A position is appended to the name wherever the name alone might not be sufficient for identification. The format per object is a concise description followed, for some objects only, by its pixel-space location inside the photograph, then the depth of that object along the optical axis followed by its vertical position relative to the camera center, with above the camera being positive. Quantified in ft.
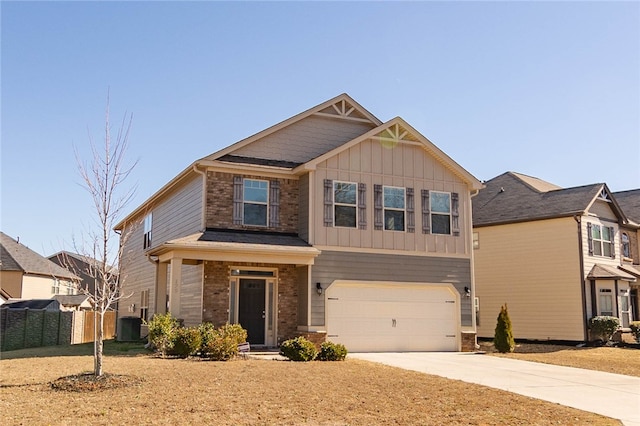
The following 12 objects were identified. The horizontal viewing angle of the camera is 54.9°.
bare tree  36.45 +1.80
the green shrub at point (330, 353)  53.36 -4.33
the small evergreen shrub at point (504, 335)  67.00 -3.42
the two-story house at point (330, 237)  62.28 +6.93
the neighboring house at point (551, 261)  82.28 +5.88
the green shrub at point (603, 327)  78.84 -2.96
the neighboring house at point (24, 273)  134.62 +6.49
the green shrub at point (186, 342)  51.62 -3.33
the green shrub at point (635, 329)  81.84 -3.37
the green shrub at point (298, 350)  51.83 -3.97
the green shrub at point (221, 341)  50.52 -3.24
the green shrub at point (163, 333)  53.06 -2.66
